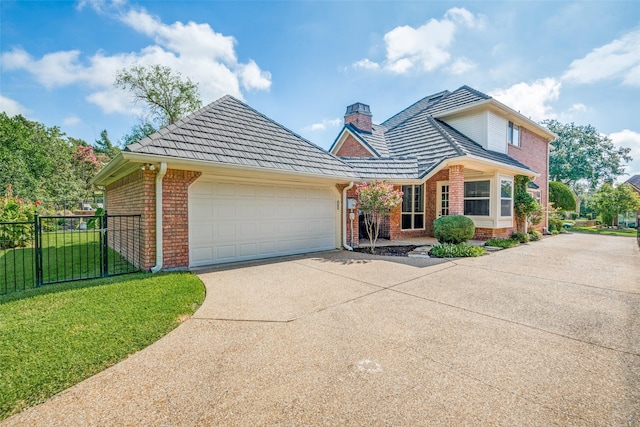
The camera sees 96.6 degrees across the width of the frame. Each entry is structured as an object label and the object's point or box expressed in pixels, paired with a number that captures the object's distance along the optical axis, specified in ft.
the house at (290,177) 21.95
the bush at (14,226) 36.94
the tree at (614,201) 69.77
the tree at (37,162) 65.98
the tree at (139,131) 93.01
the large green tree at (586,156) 123.85
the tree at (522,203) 44.24
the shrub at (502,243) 35.93
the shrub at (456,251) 29.30
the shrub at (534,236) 45.13
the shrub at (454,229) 32.35
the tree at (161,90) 83.71
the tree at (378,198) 31.19
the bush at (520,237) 41.42
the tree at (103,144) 167.53
